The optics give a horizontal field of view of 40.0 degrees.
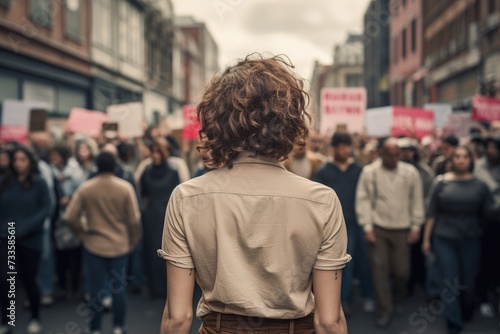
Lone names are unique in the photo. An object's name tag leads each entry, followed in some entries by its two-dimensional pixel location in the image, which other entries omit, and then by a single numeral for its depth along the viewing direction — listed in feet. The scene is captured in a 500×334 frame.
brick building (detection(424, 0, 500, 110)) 68.54
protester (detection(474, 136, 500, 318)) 25.25
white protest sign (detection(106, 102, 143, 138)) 41.68
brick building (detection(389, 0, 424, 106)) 117.29
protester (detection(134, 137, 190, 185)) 27.66
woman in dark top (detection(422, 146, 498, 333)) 21.54
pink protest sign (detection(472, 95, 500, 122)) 39.73
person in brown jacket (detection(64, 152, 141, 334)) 21.21
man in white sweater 24.31
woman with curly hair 7.48
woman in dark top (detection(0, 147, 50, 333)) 21.53
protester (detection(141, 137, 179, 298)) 27.37
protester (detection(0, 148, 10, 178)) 23.38
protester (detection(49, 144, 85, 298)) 27.37
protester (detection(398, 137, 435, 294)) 28.58
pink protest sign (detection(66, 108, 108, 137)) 46.85
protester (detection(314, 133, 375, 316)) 25.25
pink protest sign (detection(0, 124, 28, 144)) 39.27
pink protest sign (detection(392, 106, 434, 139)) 47.47
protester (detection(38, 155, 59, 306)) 26.31
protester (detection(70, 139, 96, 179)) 29.04
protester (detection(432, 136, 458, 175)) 28.46
